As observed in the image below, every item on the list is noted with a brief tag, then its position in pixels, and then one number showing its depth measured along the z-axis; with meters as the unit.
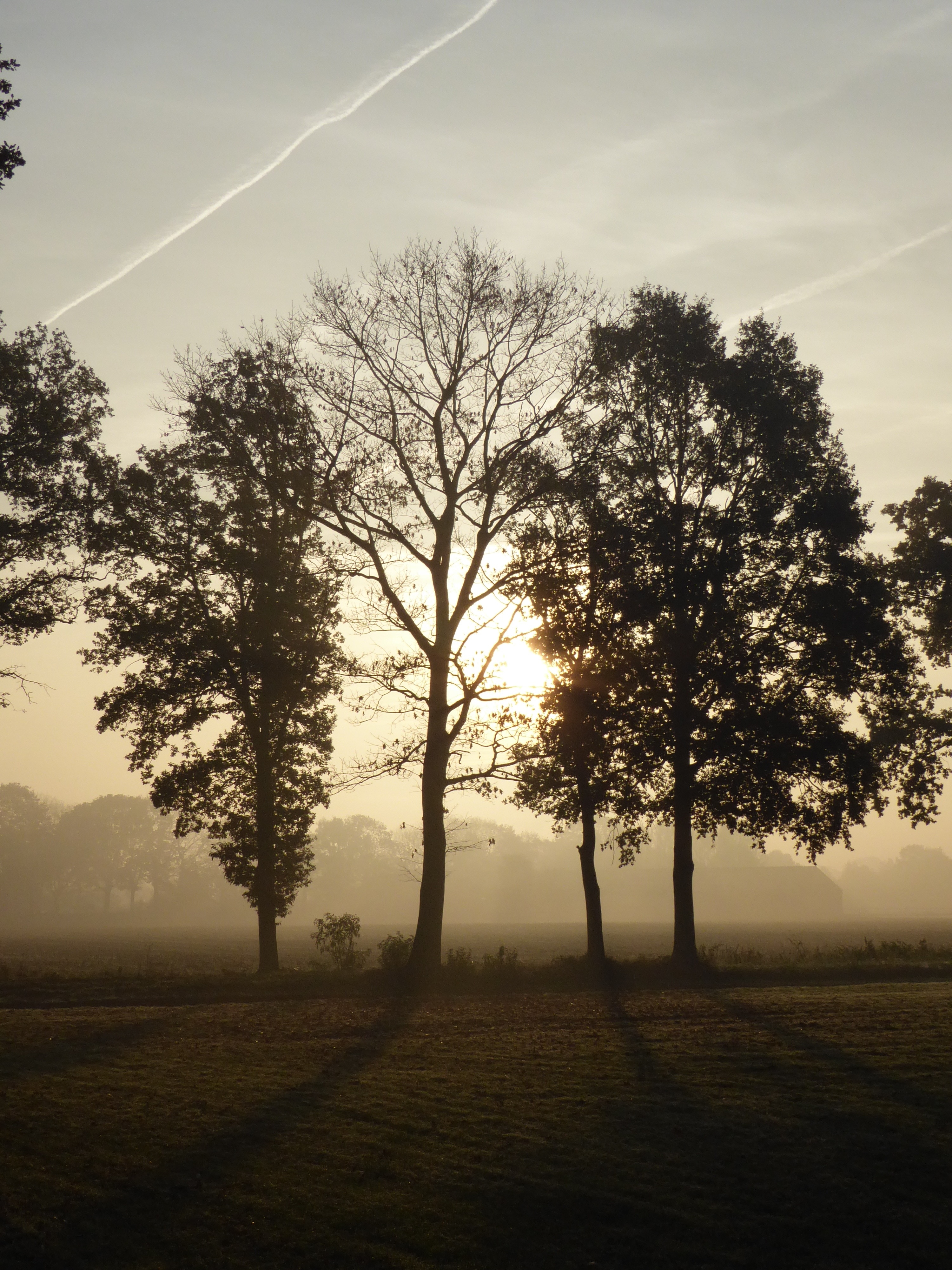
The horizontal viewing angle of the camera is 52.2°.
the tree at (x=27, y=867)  161.25
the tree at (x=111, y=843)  167.88
